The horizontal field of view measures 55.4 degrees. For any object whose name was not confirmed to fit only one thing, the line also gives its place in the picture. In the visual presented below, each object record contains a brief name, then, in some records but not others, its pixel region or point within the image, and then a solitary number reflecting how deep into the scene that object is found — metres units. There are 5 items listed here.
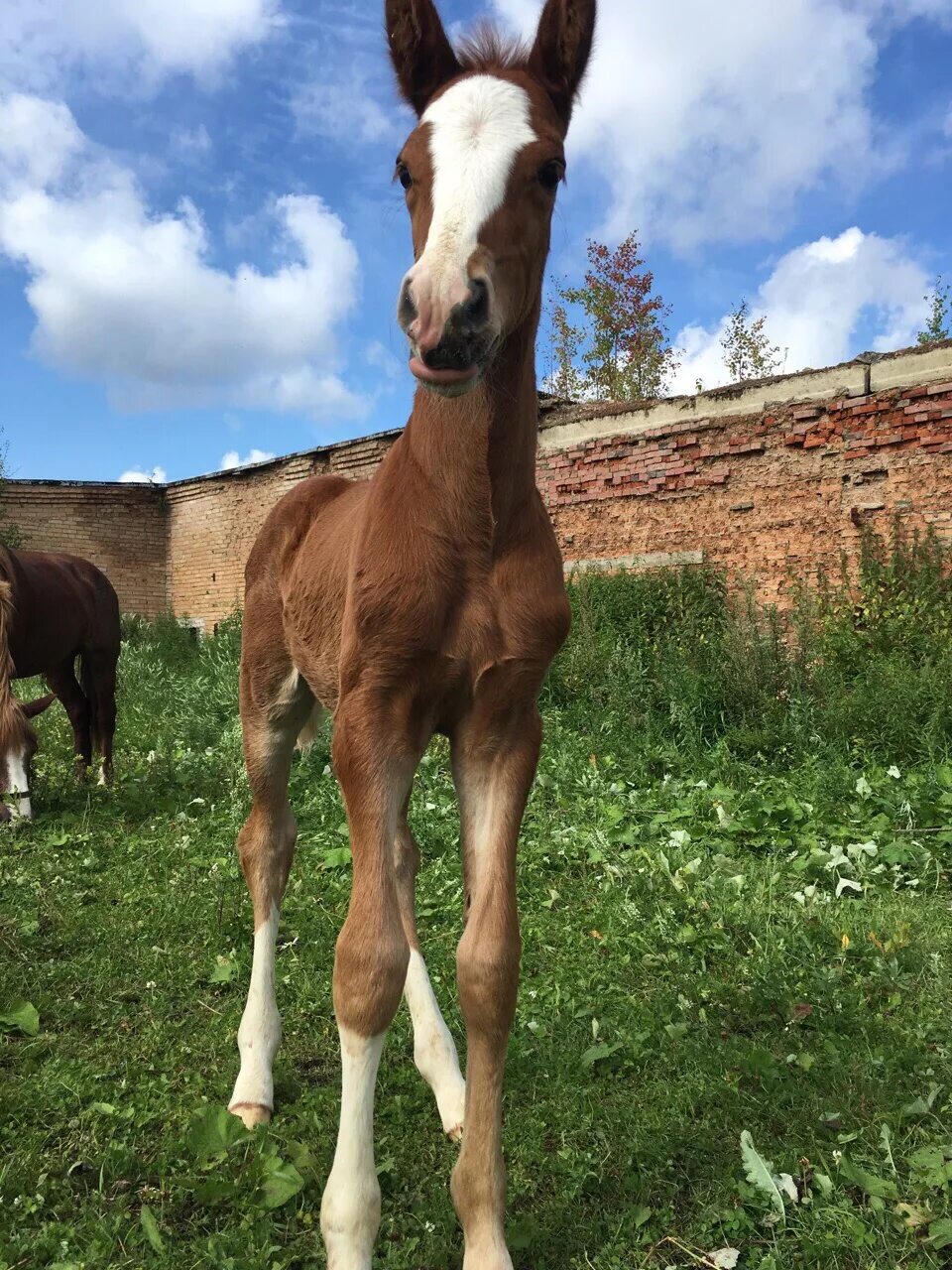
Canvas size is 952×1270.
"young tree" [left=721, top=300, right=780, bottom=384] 29.91
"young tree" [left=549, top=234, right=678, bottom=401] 29.58
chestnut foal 2.13
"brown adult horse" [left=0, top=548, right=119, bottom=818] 7.45
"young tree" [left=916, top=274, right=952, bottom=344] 28.50
